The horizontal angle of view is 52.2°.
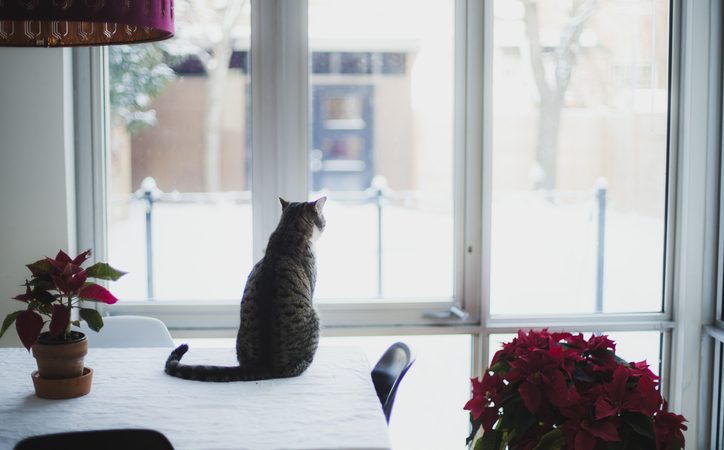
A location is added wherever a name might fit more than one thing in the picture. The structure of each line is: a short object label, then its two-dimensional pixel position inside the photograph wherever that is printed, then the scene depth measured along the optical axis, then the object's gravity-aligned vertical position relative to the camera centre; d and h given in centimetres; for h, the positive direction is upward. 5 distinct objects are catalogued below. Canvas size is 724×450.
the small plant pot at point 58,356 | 185 -49
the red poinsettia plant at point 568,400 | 168 -56
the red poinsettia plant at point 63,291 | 184 -33
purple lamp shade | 138 +29
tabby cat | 203 -47
